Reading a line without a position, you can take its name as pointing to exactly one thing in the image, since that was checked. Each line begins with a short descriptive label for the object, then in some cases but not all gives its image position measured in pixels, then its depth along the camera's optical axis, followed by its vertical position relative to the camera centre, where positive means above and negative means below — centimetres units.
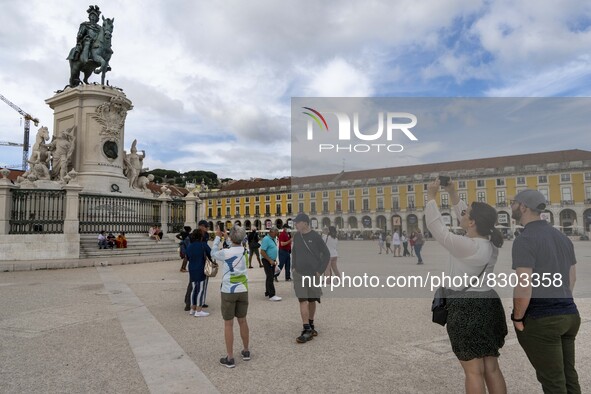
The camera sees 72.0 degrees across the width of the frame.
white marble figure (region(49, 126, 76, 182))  1931 +364
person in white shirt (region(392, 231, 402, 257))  1410 -56
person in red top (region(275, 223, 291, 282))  1083 -64
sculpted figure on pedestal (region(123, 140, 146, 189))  2208 +340
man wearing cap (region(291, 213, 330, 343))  525 -47
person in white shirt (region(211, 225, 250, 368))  438 -70
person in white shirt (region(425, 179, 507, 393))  271 -59
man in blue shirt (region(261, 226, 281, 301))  823 -75
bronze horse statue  2162 +907
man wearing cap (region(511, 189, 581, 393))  257 -53
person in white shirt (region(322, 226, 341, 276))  567 -28
